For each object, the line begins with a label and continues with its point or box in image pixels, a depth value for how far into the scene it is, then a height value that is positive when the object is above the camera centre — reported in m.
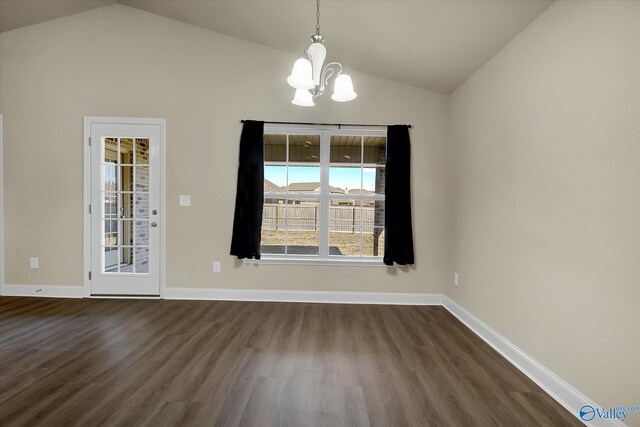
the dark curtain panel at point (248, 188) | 3.53 +0.25
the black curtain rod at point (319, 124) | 3.60 +1.05
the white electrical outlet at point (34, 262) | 3.63 -0.70
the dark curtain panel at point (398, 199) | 3.53 +0.15
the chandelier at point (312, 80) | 1.61 +0.73
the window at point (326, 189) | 3.69 +0.27
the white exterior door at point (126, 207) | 3.60 +0.00
